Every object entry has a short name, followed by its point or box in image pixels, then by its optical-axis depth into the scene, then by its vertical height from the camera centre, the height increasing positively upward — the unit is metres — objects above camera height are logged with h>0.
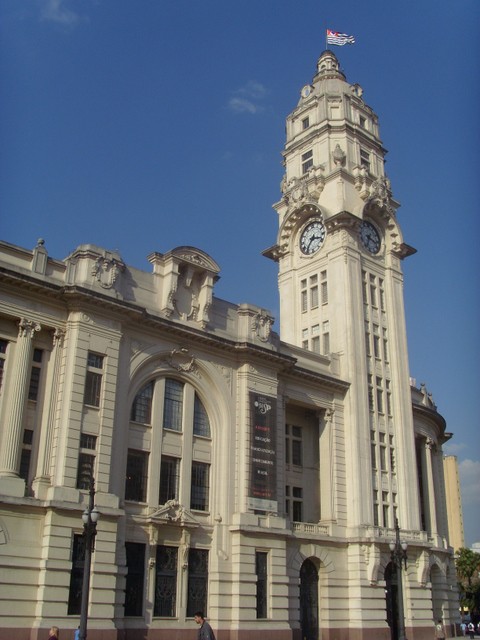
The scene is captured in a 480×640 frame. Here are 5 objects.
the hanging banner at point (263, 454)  41.91 +8.48
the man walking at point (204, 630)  20.25 -0.63
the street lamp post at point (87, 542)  25.93 +2.13
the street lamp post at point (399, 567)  34.08 +1.86
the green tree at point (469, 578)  85.06 +3.71
